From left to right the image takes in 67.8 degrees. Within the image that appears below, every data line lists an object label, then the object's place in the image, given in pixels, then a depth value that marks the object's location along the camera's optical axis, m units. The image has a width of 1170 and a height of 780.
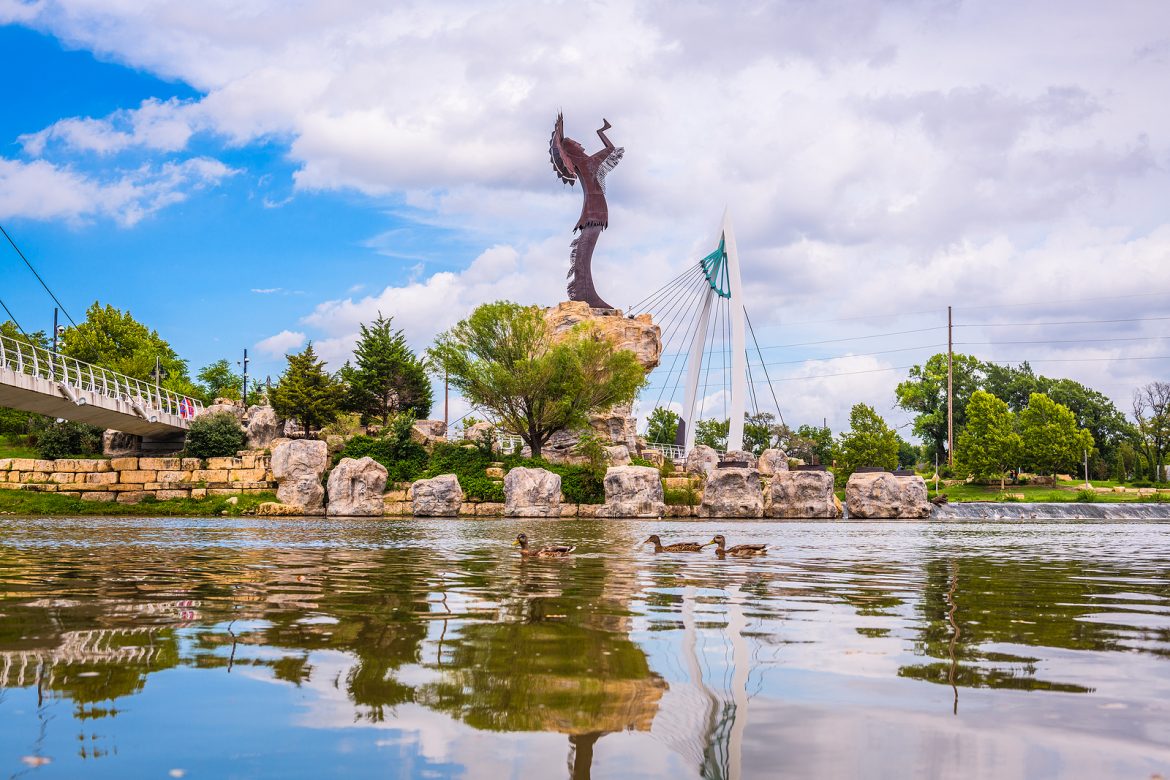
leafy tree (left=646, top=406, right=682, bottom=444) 92.31
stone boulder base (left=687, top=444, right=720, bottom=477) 54.43
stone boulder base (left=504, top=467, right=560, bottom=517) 43.06
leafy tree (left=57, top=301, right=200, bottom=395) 63.25
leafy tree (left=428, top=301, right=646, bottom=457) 49.91
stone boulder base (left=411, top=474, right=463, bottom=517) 42.34
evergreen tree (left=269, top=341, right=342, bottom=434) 52.03
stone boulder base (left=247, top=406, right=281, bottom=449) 49.56
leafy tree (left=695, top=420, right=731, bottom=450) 91.81
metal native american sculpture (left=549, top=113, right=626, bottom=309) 64.88
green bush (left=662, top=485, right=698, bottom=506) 47.03
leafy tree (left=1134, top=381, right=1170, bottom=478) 80.19
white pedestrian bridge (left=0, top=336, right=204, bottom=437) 33.91
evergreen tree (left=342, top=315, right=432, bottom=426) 56.78
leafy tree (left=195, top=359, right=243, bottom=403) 86.56
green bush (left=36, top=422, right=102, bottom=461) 45.69
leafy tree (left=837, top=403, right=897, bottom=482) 71.25
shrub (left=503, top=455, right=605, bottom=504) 46.59
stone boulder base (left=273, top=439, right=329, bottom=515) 43.09
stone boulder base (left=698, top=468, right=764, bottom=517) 45.34
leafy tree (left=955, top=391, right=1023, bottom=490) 67.94
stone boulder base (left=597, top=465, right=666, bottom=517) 43.97
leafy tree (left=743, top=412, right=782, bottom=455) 82.38
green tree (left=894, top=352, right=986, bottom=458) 88.69
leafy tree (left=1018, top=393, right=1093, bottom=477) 71.19
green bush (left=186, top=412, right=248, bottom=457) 45.84
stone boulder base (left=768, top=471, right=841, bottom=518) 46.59
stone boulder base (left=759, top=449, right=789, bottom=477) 56.22
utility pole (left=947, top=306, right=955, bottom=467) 74.88
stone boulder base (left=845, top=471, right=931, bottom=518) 46.81
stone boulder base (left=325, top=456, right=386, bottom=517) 43.06
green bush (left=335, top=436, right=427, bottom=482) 47.69
